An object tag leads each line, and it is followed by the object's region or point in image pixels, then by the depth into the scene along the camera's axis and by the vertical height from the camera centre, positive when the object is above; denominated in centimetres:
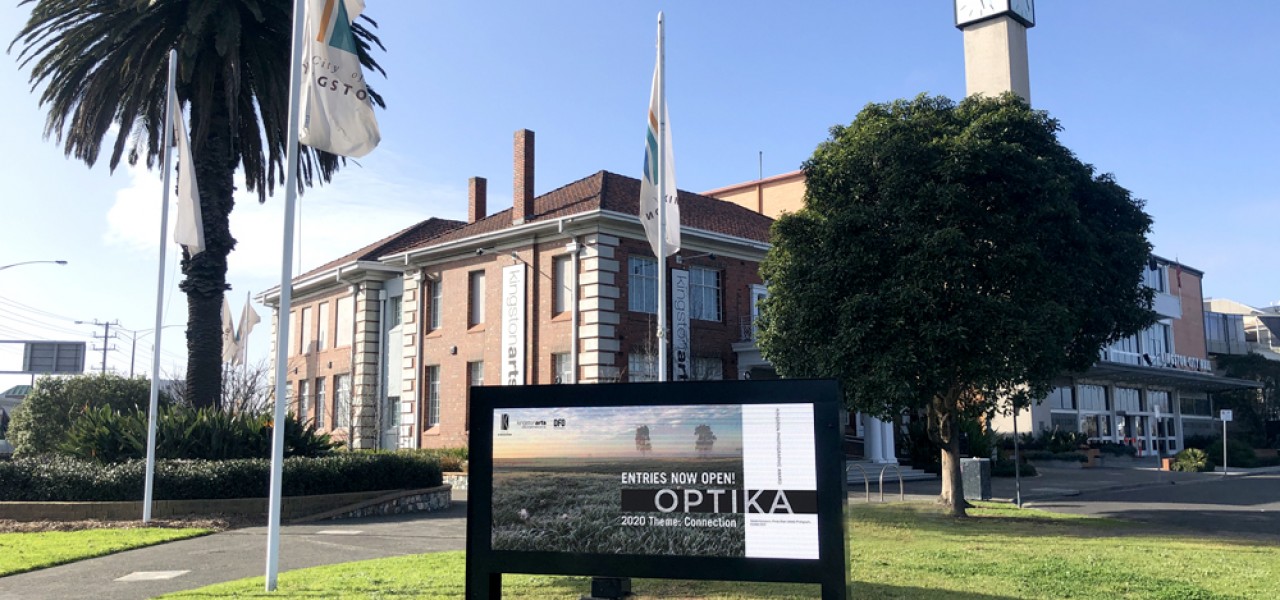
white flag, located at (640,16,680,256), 1736 +438
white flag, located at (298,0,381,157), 1091 +374
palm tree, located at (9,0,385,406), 2086 +749
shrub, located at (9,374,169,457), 3119 +77
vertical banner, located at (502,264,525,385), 3189 +325
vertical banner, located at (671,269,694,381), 3111 +309
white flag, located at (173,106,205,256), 1684 +383
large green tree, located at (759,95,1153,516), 1631 +272
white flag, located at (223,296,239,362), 4078 +365
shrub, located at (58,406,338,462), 1945 -21
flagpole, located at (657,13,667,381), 1700 +442
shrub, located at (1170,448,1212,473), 3859 -157
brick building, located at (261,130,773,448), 3036 +409
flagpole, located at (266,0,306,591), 984 +133
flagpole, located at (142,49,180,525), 1609 +248
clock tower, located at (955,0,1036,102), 4584 +1775
